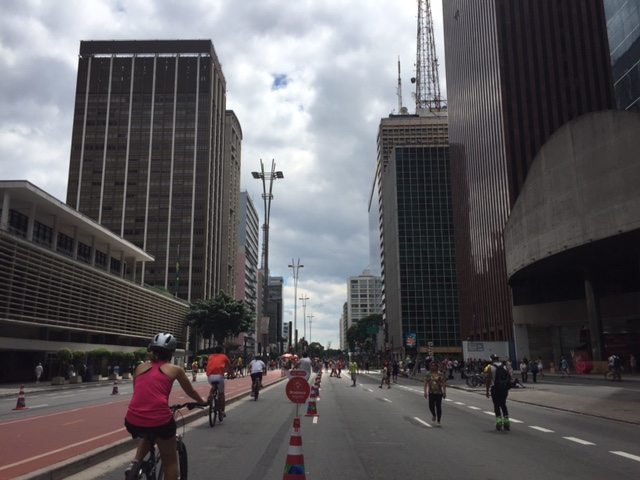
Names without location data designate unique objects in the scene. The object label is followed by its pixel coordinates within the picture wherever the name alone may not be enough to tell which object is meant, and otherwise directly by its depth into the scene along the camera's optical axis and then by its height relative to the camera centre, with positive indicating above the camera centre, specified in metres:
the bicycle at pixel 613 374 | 31.18 -1.93
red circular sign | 8.62 -0.73
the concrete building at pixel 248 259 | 137.62 +23.39
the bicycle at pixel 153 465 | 4.43 -1.04
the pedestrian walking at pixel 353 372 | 34.80 -1.80
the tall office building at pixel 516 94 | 62.06 +29.52
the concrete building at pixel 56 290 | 35.91 +4.64
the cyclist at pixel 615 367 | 31.18 -1.45
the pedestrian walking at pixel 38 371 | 37.06 -1.64
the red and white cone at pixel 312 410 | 15.36 -1.88
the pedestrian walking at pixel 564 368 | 40.00 -1.90
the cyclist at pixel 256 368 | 18.98 -0.81
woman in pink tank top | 4.66 -0.53
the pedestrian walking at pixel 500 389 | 12.03 -1.02
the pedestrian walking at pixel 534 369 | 34.08 -1.67
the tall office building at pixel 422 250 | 107.69 +19.29
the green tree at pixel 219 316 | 74.25 +4.04
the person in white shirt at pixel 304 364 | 20.05 -0.71
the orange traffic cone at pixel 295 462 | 5.69 -1.25
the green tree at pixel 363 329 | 154.12 +4.36
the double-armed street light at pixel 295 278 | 51.10 +6.80
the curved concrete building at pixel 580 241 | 33.06 +6.94
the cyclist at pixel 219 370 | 12.68 -0.58
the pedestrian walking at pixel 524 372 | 34.63 -1.89
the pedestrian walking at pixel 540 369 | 37.91 -1.88
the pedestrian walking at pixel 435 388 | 12.54 -1.04
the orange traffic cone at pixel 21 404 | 16.88 -1.77
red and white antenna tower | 142.12 +74.73
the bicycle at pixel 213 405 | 12.54 -1.41
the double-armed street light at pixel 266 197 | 28.84 +8.13
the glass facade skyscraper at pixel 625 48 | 40.00 +22.79
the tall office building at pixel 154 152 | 103.88 +38.30
